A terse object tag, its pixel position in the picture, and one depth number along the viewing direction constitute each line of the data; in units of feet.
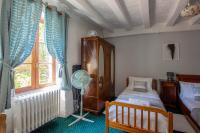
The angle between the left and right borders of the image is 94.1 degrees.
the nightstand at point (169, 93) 8.41
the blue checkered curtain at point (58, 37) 5.73
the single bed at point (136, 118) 4.34
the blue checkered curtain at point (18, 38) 3.95
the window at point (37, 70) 5.16
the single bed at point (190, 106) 5.43
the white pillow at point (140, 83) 8.86
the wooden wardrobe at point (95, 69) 7.25
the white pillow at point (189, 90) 7.31
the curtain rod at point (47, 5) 5.41
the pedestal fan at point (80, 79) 6.44
